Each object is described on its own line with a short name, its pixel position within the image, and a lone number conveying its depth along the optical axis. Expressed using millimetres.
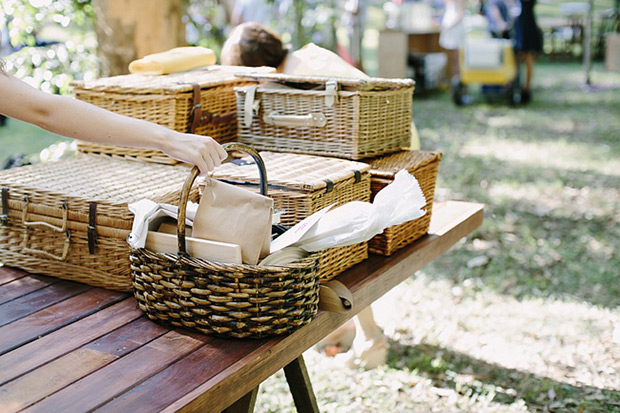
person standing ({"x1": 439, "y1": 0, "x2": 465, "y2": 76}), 9712
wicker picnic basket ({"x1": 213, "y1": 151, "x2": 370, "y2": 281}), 1706
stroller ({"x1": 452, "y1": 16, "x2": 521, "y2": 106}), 7953
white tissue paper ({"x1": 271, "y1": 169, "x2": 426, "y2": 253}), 1469
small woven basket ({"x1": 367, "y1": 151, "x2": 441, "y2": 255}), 2010
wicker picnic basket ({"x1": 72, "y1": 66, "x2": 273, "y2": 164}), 2139
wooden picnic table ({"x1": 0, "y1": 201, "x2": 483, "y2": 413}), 1258
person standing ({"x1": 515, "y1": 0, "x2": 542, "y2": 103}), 8539
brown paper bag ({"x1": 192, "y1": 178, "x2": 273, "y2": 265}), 1442
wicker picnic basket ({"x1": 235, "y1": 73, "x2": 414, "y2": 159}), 2076
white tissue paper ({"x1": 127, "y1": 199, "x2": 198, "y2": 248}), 1486
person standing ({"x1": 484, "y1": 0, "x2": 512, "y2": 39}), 9258
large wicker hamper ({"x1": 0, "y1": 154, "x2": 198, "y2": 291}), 1721
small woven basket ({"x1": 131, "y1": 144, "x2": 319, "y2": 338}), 1384
